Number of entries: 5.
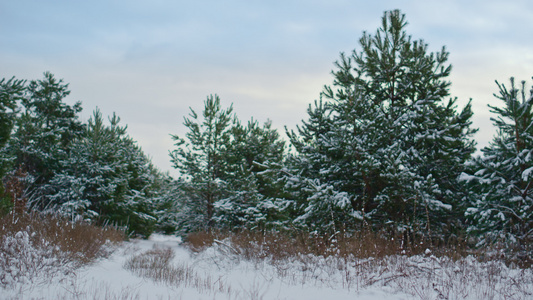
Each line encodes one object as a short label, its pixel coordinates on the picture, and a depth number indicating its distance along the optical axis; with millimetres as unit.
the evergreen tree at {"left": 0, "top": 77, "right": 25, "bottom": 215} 12406
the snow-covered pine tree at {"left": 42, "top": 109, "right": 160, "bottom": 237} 18578
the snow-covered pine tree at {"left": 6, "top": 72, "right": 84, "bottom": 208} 21406
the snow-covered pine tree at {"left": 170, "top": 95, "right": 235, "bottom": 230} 20359
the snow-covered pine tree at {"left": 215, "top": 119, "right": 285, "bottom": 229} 17922
